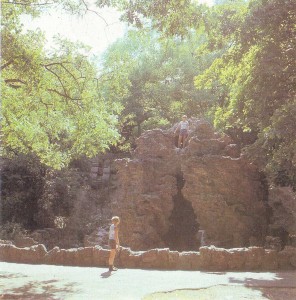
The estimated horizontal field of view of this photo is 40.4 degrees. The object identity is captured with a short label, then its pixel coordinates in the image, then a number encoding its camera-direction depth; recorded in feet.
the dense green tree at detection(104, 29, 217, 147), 94.53
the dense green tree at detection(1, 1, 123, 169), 38.50
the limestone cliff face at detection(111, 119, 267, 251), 51.62
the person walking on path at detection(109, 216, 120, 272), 35.55
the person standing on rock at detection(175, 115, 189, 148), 59.67
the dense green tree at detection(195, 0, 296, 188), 35.32
